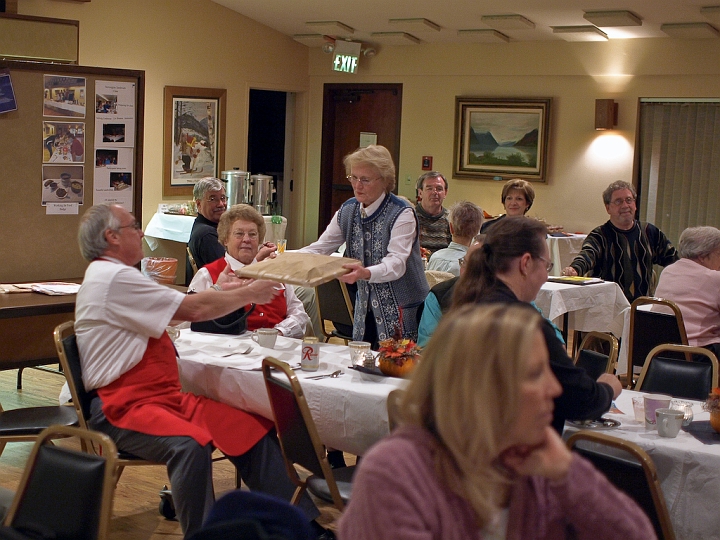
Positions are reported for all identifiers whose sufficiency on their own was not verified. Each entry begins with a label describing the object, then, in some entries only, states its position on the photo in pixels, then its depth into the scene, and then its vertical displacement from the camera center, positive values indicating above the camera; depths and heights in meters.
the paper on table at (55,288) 4.32 -0.57
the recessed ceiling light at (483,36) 9.13 +1.58
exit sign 10.34 +1.47
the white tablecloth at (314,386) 3.01 -0.71
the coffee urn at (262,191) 9.51 -0.11
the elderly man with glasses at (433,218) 6.54 -0.22
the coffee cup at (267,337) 3.63 -0.63
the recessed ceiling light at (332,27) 9.67 +1.69
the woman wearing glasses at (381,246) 4.05 -0.27
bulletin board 4.75 +0.08
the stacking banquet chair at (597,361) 3.29 -0.61
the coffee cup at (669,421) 2.62 -0.65
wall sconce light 8.88 +0.80
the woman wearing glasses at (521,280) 2.46 -0.25
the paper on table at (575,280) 5.65 -0.54
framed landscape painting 9.45 +0.57
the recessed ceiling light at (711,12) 7.34 +1.53
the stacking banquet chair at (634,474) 2.21 -0.71
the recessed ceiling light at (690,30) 7.89 +1.49
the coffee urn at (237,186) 9.22 -0.07
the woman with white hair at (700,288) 4.47 -0.44
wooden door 10.62 +0.71
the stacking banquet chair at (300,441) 2.73 -0.81
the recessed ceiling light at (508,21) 8.38 +1.59
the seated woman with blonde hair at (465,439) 1.36 -0.39
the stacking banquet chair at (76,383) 3.05 -0.71
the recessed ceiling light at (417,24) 9.09 +1.65
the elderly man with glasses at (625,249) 5.52 -0.32
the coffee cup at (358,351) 3.32 -0.61
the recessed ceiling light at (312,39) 10.41 +1.67
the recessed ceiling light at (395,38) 9.73 +1.61
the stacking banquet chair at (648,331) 4.35 -0.66
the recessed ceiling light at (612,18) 7.72 +1.53
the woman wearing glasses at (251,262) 3.95 -0.39
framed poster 9.50 +0.45
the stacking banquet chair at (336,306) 5.07 -0.71
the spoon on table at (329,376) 3.17 -0.68
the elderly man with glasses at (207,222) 5.51 -0.28
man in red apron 2.97 -0.70
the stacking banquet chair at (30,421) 3.31 -0.94
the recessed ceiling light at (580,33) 8.47 +1.54
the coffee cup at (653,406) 2.76 -0.64
